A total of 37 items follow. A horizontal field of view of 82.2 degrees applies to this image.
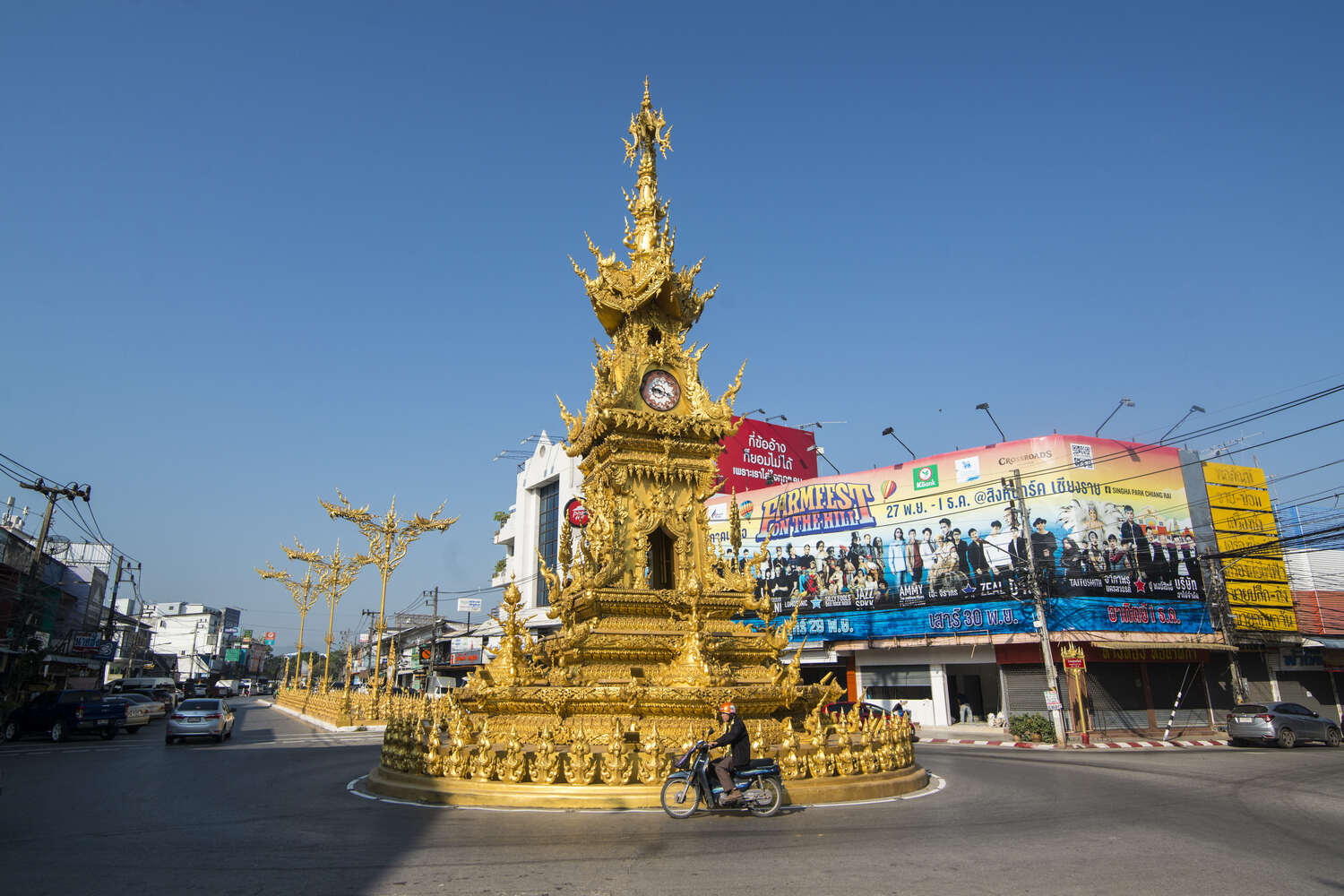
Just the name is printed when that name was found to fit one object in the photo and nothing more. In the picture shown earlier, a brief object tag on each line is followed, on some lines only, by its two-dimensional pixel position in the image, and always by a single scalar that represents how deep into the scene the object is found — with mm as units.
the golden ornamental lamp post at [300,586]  51250
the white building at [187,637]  111562
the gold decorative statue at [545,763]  11148
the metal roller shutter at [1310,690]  35844
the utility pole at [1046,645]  27406
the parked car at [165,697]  47188
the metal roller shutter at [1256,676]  34844
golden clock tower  13070
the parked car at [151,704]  36681
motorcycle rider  10258
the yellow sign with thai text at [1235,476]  36094
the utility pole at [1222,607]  33562
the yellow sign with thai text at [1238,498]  35719
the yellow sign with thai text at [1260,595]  34125
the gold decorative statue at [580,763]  11117
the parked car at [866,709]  25430
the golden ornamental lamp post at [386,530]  35969
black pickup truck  27453
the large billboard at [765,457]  51906
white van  48688
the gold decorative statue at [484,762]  11469
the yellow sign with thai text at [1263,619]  33812
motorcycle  10258
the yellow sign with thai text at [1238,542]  34875
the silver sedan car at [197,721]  26141
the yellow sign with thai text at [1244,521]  35281
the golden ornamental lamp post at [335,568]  45594
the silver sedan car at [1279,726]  26109
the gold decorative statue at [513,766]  11281
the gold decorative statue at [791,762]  11680
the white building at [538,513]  57844
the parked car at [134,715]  32625
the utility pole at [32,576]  33250
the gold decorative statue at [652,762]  11227
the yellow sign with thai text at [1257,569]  34344
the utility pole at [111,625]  47094
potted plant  28719
